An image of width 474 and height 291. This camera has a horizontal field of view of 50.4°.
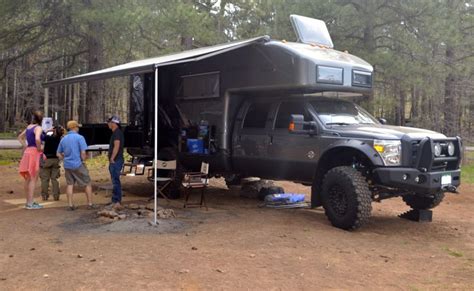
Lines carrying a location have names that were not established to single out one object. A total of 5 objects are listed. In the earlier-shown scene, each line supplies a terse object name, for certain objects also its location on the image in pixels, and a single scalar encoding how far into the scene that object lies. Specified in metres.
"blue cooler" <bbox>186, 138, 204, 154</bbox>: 9.41
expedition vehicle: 6.94
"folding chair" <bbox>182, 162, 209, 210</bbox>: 8.68
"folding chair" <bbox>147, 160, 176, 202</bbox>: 9.51
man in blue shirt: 8.41
